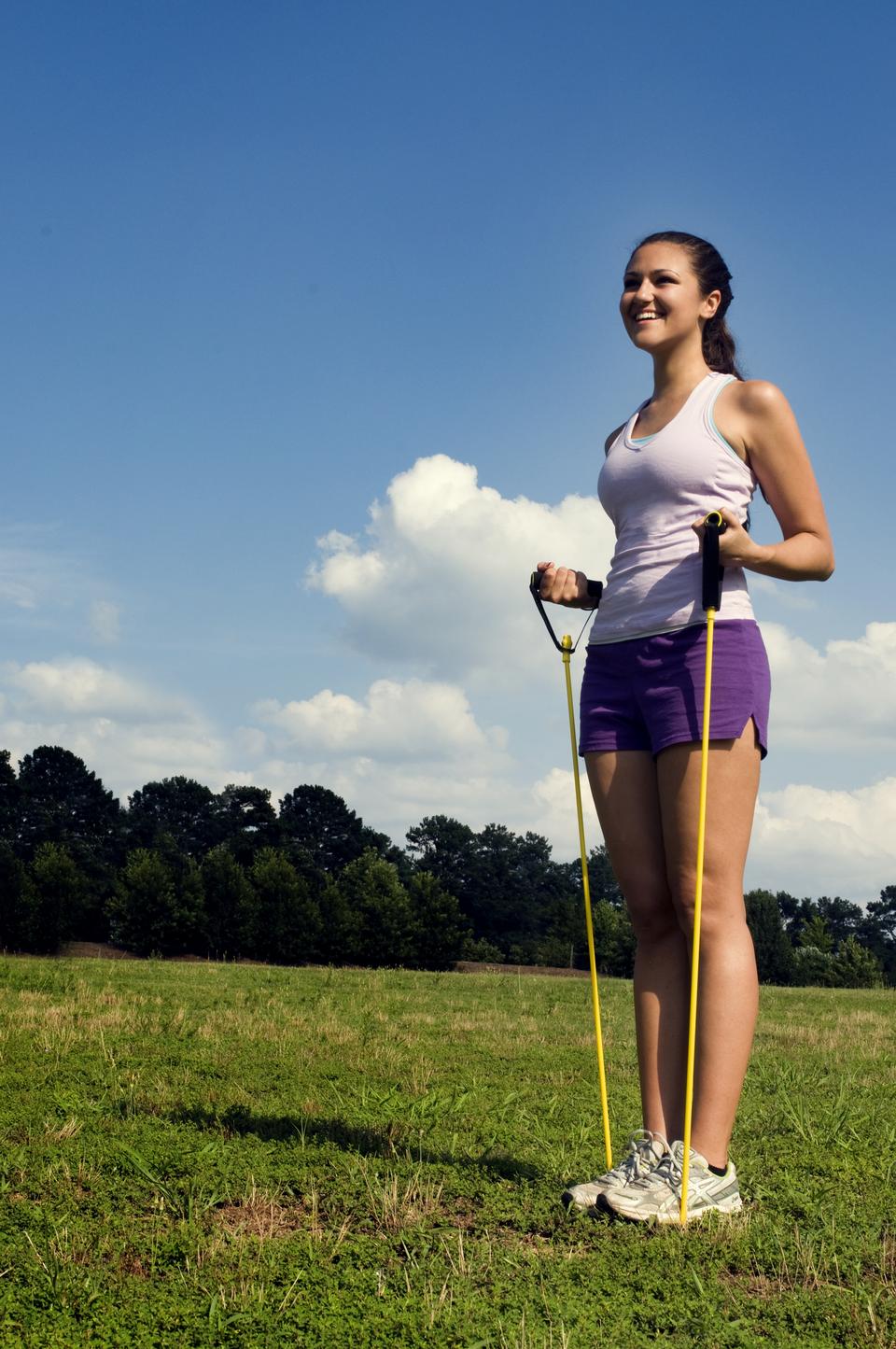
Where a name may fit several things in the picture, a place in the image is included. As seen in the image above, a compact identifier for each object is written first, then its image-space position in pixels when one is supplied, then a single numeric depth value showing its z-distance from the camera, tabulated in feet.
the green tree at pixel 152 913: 178.50
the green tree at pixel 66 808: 233.55
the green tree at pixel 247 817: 252.62
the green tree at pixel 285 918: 184.34
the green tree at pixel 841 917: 336.08
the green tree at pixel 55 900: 174.29
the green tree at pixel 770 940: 228.22
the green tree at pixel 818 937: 229.04
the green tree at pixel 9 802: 232.73
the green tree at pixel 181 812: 255.70
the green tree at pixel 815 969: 201.57
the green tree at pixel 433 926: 189.67
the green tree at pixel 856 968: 197.00
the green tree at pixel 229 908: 184.14
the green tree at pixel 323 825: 258.57
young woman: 10.57
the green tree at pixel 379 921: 187.83
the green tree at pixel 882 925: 330.24
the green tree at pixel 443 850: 284.20
